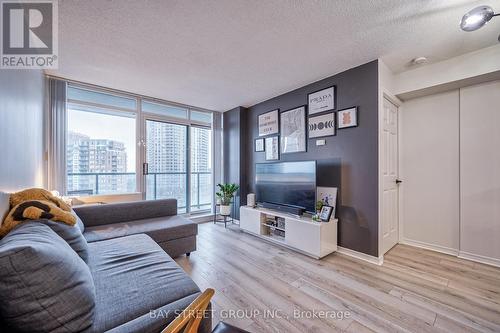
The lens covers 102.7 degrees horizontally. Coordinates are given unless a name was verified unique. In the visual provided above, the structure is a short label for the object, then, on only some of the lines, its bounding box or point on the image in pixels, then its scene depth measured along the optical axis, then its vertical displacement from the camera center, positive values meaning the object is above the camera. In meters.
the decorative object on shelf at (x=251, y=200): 3.59 -0.61
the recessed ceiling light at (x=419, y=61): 2.32 +1.24
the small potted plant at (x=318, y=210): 2.60 -0.60
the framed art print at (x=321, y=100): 2.79 +0.95
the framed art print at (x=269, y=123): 3.59 +0.80
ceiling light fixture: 1.46 +1.12
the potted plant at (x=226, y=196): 3.90 -0.60
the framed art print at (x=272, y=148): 3.56 +0.32
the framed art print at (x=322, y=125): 2.79 +0.59
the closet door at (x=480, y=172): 2.26 -0.08
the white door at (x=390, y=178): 2.52 -0.17
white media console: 2.46 -0.92
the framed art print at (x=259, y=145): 3.83 +0.41
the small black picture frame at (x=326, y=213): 2.56 -0.62
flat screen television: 2.71 -0.27
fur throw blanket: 1.13 -0.27
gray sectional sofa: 0.69 -0.59
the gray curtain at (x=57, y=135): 2.81 +0.45
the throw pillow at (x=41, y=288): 0.68 -0.45
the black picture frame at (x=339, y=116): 2.54 +0.67
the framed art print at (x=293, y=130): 3.15 +0.58
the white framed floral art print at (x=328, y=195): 2.71 -0.42
